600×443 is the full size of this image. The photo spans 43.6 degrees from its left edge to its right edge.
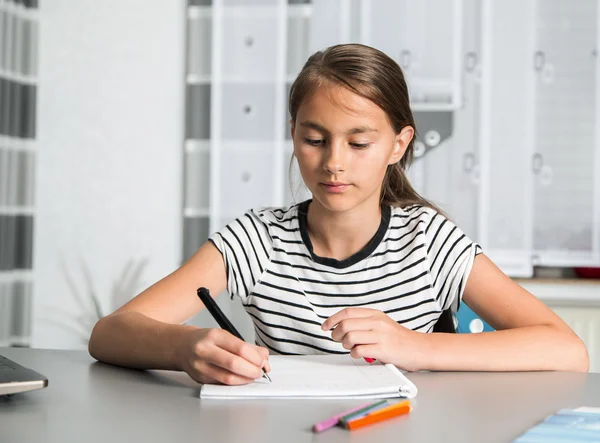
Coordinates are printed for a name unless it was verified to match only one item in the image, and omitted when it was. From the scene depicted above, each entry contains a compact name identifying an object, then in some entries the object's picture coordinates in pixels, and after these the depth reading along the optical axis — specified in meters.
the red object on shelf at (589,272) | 2.46
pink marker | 0.69
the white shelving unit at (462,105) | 2.46
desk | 0.68
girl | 1.09
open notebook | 0.83
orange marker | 0.70
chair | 1.69
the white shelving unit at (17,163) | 2.62
